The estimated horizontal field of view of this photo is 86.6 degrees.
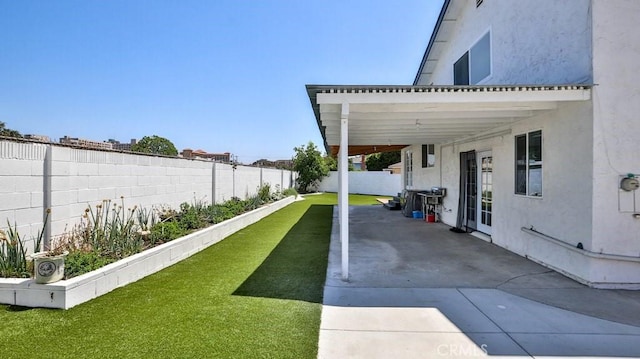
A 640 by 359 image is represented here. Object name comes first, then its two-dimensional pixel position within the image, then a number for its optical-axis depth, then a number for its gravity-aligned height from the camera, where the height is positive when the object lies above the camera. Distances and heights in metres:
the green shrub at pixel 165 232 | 6.58 -1.04
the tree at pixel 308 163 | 27.57 +1.50
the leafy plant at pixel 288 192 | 21.00 -0.72
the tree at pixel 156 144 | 30.94 +3.45
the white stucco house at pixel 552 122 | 5.14 +1.21
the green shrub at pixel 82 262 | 4.39 -1.13
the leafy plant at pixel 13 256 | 4.36 -1.00
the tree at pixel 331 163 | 30.68 +1.68
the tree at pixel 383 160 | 42.16 +2.75
